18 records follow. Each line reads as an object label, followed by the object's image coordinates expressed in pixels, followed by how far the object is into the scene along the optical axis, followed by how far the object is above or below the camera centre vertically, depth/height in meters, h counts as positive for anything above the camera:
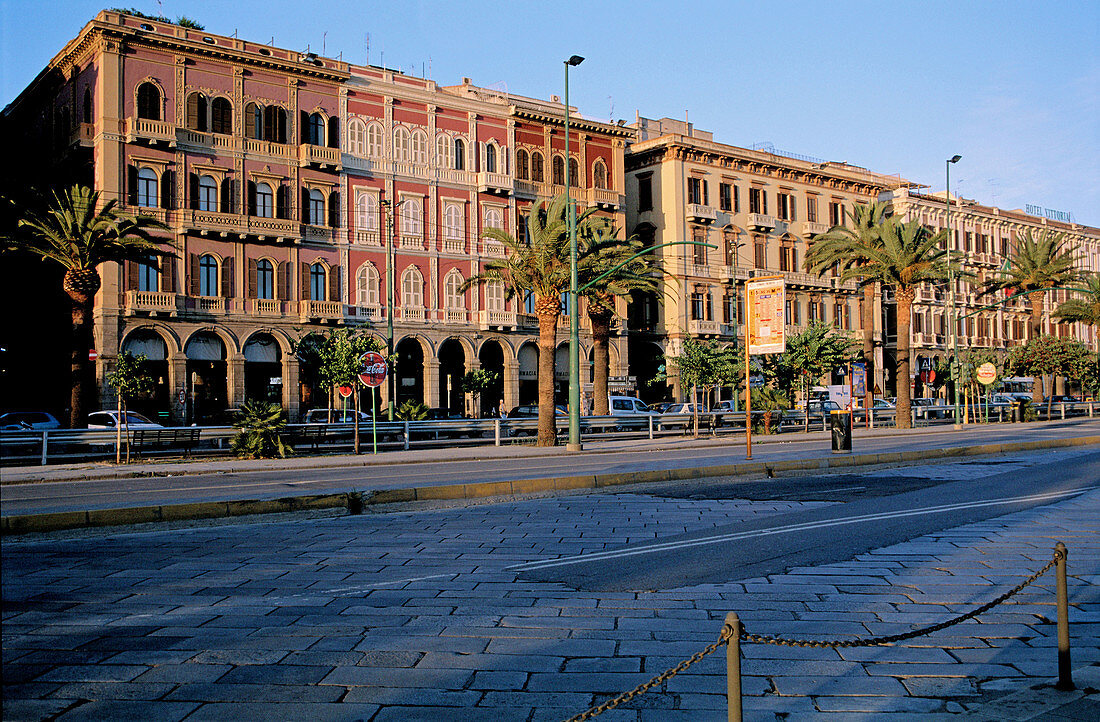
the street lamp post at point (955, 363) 45.03 +0.95
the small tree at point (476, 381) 45.81 +0.29
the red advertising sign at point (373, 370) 24.57 +0.49
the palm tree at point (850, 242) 46.88 +7.40
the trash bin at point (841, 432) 23.33 -1.29
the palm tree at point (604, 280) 34.50 +4.47
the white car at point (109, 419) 33.09 -1.07
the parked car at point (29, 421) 32.08 -1.08
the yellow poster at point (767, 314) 22.58 +1.74
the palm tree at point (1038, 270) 60.03 +7.39
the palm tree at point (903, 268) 44.28 +5.73
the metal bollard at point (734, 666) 3.32 -1.06
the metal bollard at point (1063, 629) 4.91 -1.36
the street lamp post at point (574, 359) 28.30 +0.85
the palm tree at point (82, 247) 29.75 +4.90
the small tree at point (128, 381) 26.88 +0.29
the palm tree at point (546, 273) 31.64 +3.98
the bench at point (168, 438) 26.70 -1.44
